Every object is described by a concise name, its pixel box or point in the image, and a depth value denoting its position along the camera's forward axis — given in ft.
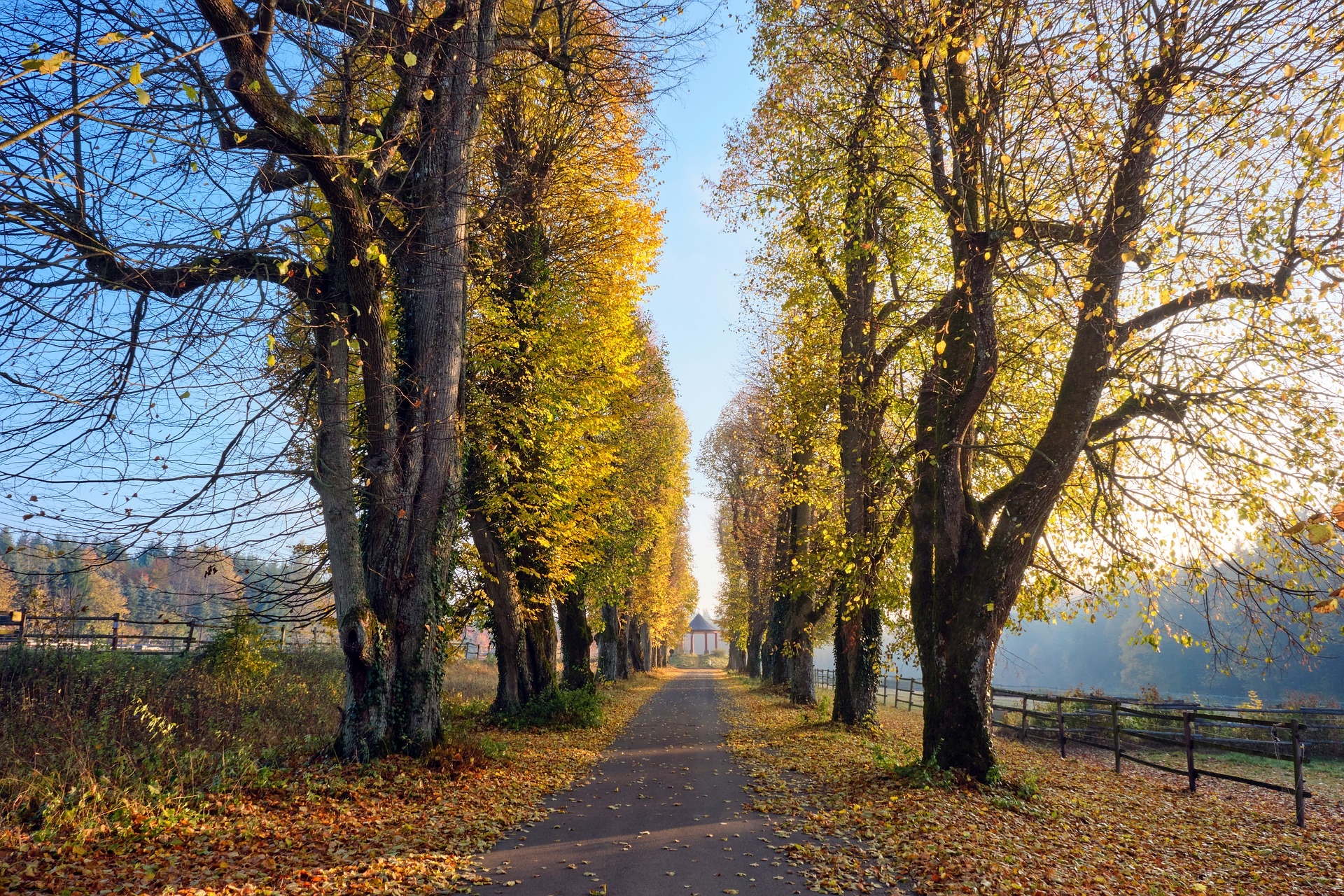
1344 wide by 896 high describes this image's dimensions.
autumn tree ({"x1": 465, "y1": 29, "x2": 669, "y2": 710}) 40.96
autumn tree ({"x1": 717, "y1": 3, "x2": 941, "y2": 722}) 32.19
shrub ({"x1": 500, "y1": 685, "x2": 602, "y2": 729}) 45.57
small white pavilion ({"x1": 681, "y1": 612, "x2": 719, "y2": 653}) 371.97
